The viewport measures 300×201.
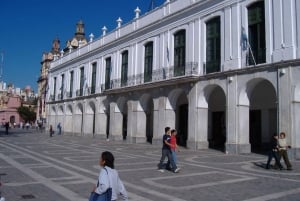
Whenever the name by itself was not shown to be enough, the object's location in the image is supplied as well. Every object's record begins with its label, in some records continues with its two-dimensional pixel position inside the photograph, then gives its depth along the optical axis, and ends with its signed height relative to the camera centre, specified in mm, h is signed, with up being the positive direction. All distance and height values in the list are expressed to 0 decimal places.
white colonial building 17734 +3575
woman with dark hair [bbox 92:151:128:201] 4590 -756
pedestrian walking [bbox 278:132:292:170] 13066 -788
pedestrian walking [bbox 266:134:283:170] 13078 -989
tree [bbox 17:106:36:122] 89438 +2482
